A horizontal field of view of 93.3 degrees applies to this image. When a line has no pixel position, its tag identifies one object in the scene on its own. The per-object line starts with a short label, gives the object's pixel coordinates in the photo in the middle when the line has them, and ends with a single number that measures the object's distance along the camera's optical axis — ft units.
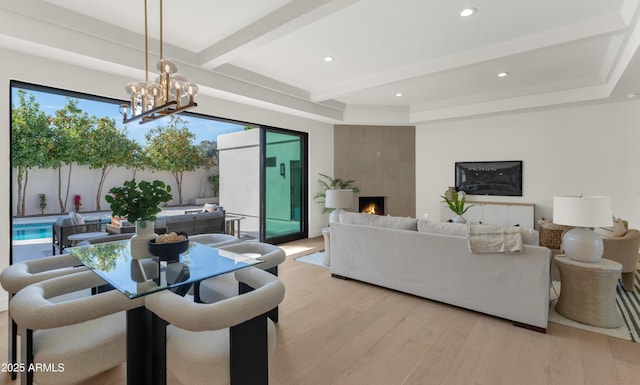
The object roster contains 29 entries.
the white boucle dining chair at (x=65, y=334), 4.27
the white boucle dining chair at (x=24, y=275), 5.62
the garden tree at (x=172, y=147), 31.04
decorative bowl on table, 6.12
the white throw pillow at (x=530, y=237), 8.38
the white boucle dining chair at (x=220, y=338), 4.22
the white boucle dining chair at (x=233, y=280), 7.84
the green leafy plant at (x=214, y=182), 40.68
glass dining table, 5.03
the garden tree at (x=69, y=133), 19.56
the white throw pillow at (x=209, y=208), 21.29
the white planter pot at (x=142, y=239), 6.54
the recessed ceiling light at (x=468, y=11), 9.37
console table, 18.34
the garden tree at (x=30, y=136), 16.01
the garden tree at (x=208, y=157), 38.17
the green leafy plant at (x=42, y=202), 24.91
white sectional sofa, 8.07
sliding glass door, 18.51
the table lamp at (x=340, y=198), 14.60
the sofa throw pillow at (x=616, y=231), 10.77
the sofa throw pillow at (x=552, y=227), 12.73
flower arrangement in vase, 6.37
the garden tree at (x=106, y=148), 23.75
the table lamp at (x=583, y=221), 7.95
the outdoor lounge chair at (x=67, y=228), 15.23
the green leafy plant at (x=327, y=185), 21.26
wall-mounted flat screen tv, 19.29
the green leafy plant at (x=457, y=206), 15.63
